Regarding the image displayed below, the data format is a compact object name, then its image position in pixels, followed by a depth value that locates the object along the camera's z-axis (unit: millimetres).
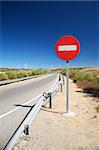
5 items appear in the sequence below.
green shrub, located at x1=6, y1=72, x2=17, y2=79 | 20114
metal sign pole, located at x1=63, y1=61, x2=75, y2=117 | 3655
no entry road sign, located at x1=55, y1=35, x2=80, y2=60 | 3571
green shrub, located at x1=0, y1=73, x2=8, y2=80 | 17487
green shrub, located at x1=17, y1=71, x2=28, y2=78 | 24103
